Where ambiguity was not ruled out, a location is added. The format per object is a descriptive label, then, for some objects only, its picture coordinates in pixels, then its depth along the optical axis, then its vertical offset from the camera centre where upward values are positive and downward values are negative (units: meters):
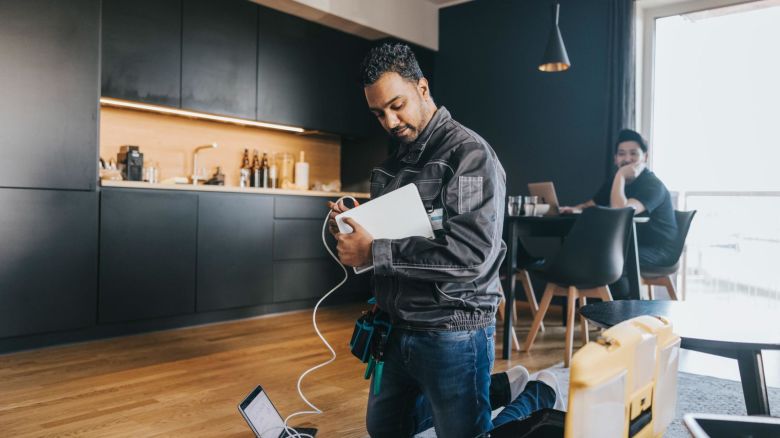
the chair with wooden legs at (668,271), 3.65 -0.28
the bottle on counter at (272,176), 4.83 +0.30
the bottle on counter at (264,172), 4.76 +0.33
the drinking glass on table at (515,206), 3.47 +0.08
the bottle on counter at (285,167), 4.93 +0.38
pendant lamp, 3.98 +1.09
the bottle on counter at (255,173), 4.74 +0.32
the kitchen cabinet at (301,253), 4.25 -0.26
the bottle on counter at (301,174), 4.98 +0.33
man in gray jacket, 1.33 -0.08
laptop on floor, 1.78 -0.60
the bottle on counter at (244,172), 4.66 +0.32
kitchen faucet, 4.29 +0.36
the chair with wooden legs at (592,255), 3.05 -0.16
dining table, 3.21 -0.10
